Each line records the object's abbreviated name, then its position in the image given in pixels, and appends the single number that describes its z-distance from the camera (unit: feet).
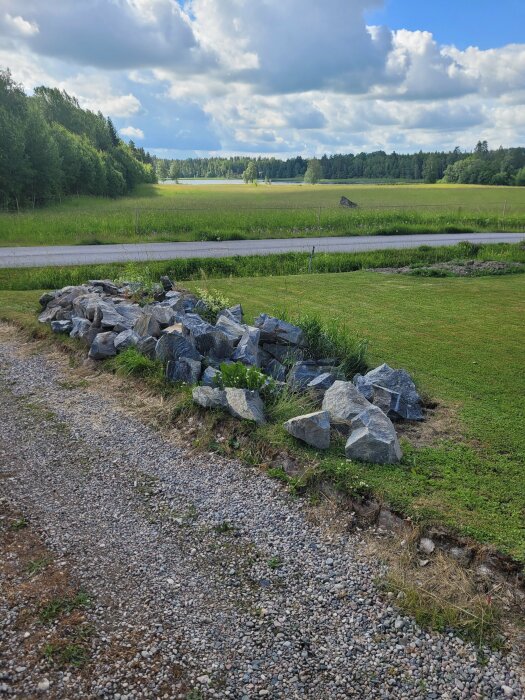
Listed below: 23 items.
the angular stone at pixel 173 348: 25.61
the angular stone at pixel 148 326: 27.76
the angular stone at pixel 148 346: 26.76
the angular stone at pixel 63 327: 32.40
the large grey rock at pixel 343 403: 20.07
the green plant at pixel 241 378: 21.91
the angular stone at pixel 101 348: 28.17
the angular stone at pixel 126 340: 27.94
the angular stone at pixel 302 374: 23.24
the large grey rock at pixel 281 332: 26.96
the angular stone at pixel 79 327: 30.29
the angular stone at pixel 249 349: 25.27
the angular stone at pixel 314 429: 18.79
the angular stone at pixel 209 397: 21.38
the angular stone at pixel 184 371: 24.31
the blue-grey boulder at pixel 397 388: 21.70
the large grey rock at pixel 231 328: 27.09
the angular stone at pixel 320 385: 22.61
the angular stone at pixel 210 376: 23.13
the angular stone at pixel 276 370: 24.71
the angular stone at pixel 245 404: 20.33
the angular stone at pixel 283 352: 26.45
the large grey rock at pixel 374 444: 18.16
